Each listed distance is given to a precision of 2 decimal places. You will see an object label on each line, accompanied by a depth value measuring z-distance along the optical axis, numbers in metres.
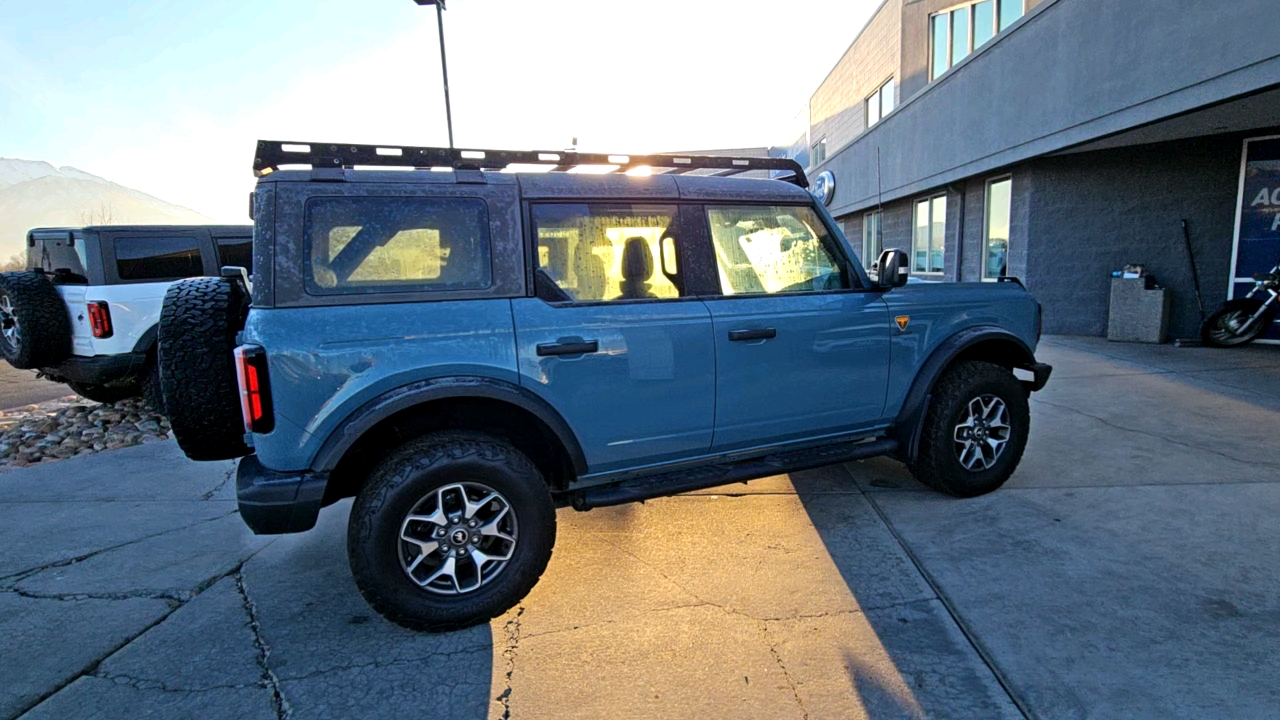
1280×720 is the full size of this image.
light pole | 9.25
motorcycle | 8.27
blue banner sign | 8.27
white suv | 5.78
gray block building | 6.62
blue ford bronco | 2.61
